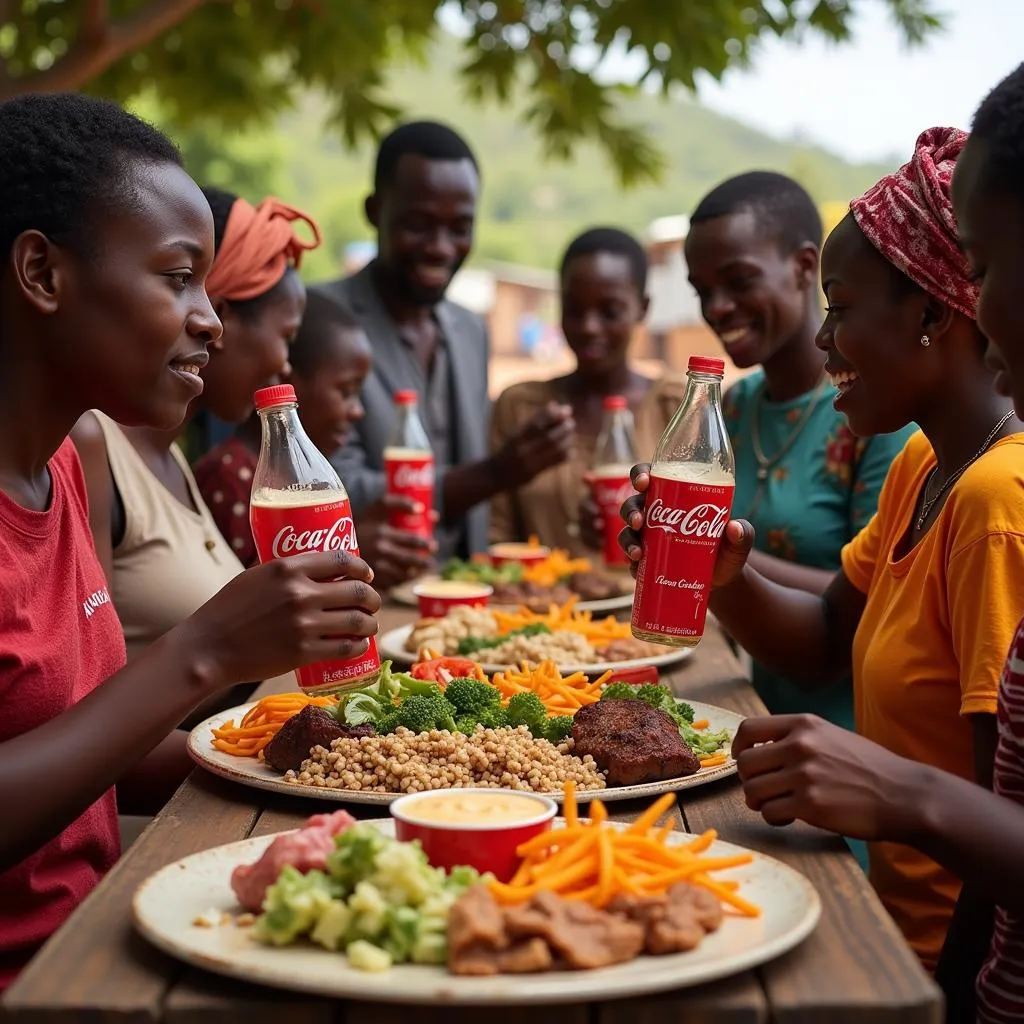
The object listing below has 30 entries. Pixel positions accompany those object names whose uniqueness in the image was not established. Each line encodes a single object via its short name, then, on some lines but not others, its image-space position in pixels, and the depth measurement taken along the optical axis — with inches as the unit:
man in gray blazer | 237.8
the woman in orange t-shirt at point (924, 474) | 94.7
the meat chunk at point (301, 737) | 94.8
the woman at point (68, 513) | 82.7
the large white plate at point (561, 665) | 129.5
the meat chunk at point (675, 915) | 63.1
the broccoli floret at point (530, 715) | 102.1
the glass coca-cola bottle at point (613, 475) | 190.9
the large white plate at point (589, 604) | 171.5
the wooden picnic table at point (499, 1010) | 60.8
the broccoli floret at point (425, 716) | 98.0
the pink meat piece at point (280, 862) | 68.0
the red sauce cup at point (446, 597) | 159.9
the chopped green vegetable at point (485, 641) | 136.3
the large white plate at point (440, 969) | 59.0
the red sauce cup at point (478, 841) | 70.4
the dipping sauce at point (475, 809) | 72.0
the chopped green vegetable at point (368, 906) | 62.4
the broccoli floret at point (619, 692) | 107.0
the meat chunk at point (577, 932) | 61.4
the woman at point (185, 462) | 135.7
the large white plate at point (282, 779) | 88.8
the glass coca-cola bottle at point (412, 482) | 180.1
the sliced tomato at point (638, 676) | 126.2
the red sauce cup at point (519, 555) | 192.2
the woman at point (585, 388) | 239.6
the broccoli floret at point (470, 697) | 102.0
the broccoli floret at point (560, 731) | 100.9
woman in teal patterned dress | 164.7
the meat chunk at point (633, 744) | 91.9
